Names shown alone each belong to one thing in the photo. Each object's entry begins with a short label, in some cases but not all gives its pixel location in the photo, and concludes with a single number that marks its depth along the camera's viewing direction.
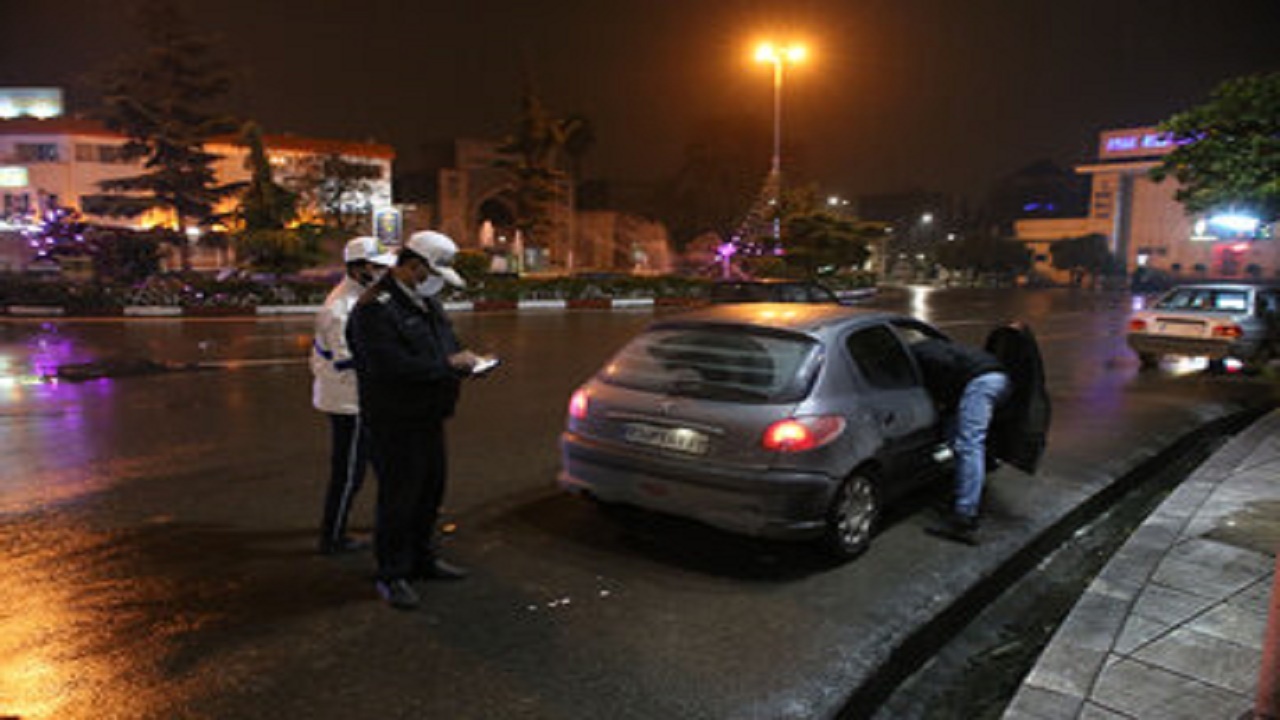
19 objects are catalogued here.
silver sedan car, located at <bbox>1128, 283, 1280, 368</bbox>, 12.28
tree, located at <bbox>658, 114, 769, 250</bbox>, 64.38
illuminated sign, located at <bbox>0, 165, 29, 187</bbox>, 43.81
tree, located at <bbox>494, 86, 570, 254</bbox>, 45.50
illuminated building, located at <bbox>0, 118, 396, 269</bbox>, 42.56
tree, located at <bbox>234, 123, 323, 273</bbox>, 27.05
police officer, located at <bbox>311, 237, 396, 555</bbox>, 4.48
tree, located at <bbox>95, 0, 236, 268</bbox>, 32.59
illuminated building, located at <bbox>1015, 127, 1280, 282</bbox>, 71.12
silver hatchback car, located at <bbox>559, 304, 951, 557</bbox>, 4.34
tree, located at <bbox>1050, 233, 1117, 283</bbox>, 72.31
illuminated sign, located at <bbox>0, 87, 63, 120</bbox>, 54.03
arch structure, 55.22
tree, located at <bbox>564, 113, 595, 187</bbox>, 68.44
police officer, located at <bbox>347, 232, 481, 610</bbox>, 3.71
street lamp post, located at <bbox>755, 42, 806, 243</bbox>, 27.47
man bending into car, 5.05
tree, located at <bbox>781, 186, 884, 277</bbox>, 36.59
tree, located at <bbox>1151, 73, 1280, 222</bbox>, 10.85
